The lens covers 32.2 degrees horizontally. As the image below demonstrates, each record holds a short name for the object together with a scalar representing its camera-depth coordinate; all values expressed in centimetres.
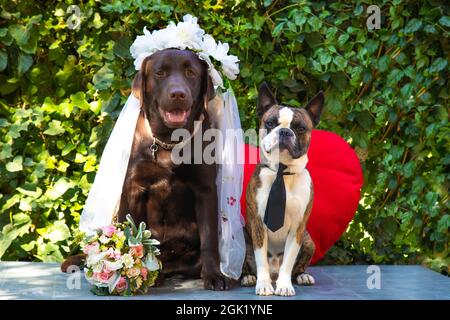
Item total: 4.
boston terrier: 366
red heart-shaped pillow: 443
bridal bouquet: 363
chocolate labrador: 372
